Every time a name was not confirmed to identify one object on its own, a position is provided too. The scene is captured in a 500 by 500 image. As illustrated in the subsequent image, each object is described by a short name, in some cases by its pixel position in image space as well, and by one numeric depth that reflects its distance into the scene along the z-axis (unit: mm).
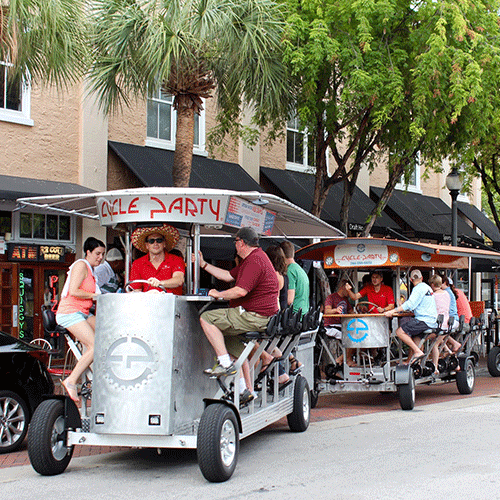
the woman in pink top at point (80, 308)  6975
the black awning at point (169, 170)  14992
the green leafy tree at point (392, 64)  13195
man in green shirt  9633
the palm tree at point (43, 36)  9422
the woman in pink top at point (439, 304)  11797
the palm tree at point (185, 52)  11305
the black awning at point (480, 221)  25438
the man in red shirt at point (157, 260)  7445
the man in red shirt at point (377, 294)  11891
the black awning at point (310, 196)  18125
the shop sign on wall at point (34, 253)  13617
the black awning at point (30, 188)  12320
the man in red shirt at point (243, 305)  6969
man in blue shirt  10977
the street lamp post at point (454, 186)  16719
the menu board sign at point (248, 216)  7453
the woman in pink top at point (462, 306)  13148
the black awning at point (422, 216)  21422
